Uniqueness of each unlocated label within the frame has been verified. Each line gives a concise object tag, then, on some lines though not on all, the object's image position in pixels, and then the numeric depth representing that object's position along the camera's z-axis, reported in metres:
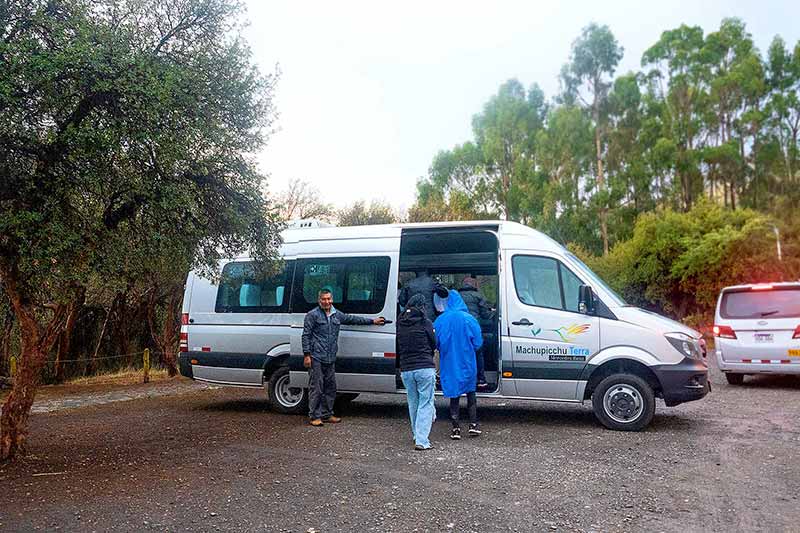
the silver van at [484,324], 8.51
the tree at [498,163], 46.84
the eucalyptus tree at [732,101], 42.06
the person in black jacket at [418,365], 7.69
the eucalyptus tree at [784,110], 42.22
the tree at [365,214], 26.64
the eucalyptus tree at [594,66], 47.84
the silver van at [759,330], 12.05
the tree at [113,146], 6.07
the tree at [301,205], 23.90
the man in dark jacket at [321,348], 9.11
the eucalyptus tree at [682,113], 43.03
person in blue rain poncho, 8.04
